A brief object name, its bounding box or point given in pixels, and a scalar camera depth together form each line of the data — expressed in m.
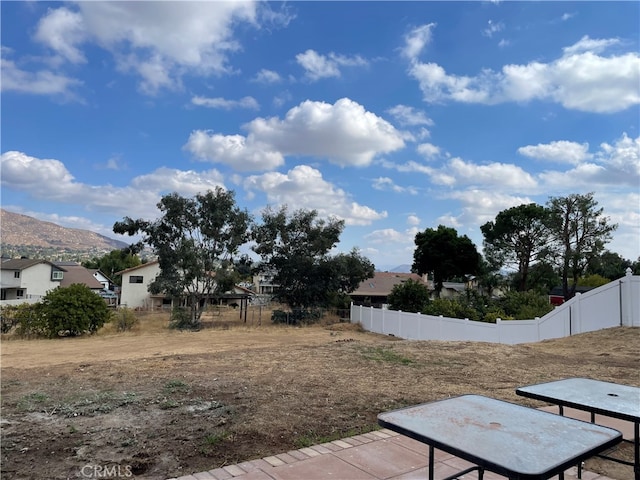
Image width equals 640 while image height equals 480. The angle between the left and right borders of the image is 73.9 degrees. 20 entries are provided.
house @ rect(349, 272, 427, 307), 43.89
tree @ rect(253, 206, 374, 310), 30.05
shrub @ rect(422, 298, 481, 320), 20.96
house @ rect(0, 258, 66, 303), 39.47
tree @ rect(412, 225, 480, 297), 46.53
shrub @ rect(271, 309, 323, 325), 29.59
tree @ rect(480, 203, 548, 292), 38.16
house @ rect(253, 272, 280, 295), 31.00
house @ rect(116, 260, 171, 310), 44.53
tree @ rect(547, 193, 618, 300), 32.94
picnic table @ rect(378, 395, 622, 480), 1.83
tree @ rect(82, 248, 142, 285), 72.19
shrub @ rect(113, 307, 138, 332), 23.88
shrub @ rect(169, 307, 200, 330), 26.20
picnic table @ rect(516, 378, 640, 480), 2.71
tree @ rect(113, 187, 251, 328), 26.39
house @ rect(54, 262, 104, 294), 46.61
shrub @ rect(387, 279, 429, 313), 26.23
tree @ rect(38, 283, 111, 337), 21.14
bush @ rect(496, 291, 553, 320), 19.09
